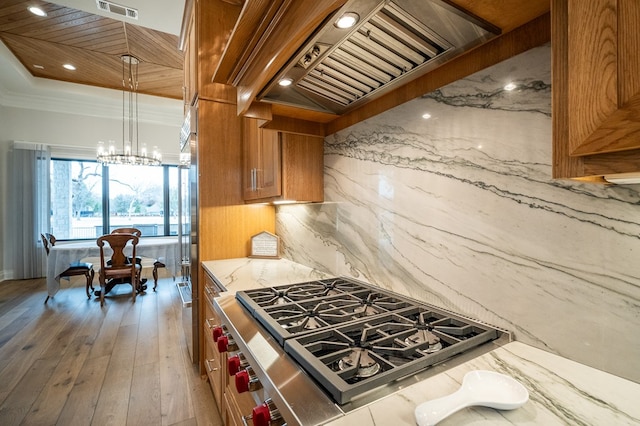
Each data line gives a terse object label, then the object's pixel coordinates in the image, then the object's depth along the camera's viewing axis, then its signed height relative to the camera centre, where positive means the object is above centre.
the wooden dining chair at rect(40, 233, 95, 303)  4.17 -0.81
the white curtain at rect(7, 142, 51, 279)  5.08 +0.11
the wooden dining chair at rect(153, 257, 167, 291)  4.87 -0.94
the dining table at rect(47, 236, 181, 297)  4.00 -0.60
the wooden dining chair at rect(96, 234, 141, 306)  4.02 -0.72
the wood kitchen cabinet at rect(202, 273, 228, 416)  1.49 -0.82
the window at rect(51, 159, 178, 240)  5.61 +0.28
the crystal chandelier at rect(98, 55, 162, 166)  4.27 +1.73
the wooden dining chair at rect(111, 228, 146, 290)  4.52 -0.34
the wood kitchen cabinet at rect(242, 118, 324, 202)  1.66 +0.26
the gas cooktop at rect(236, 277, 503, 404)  0.66 -0.36
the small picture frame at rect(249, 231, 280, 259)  2.32 -0.27
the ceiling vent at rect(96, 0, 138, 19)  2.65 +1.89
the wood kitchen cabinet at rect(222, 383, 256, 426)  1.03 -0.80
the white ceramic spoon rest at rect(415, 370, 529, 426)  0.53 -0.36
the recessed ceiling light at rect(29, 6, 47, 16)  2.97 +2.07
